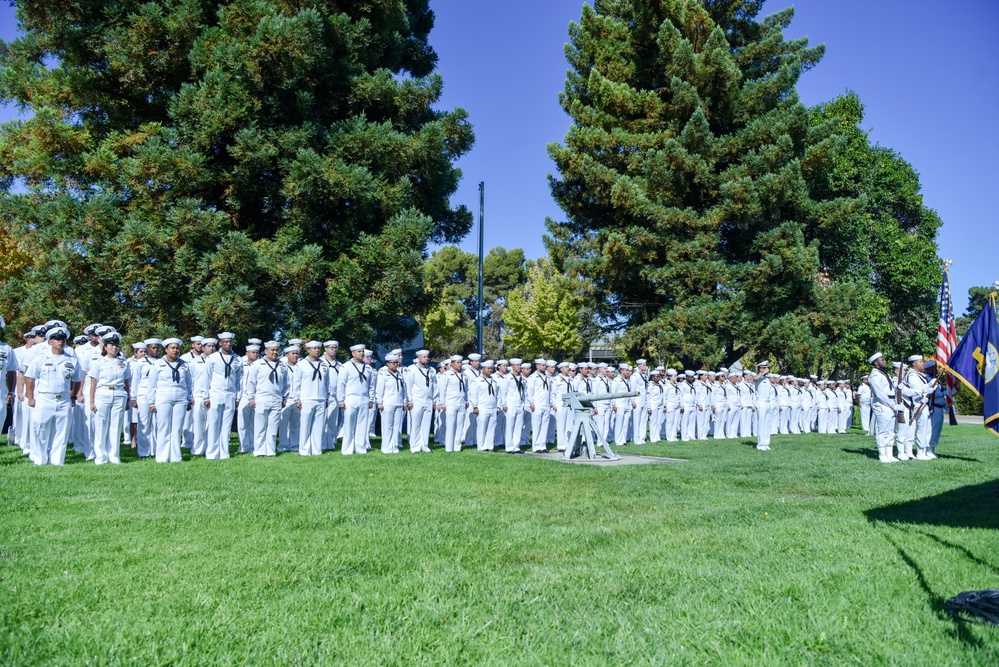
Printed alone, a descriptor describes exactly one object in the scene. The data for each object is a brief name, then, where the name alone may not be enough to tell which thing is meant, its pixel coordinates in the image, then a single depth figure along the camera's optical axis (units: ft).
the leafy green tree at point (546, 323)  166.20
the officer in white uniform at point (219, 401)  46.73
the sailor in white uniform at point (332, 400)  52.60
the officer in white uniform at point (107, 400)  40.47
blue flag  22.27
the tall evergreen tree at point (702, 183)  92.58
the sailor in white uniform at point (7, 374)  40.37
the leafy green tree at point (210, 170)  62.39
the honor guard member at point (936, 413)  59.52
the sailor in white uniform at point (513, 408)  59.06
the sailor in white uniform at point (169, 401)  43.62
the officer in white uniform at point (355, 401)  52.21
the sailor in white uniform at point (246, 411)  49.85
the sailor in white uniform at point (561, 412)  60.95
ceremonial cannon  50.57
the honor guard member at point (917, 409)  55.52
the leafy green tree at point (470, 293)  210.59
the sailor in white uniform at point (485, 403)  58.44
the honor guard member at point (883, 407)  53.16
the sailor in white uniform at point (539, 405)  60.03
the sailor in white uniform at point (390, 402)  53.52
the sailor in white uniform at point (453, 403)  56.24
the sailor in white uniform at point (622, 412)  66.85
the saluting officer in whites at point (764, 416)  61.62
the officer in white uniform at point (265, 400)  48.73
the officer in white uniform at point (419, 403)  54.85
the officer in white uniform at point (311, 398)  50.47
